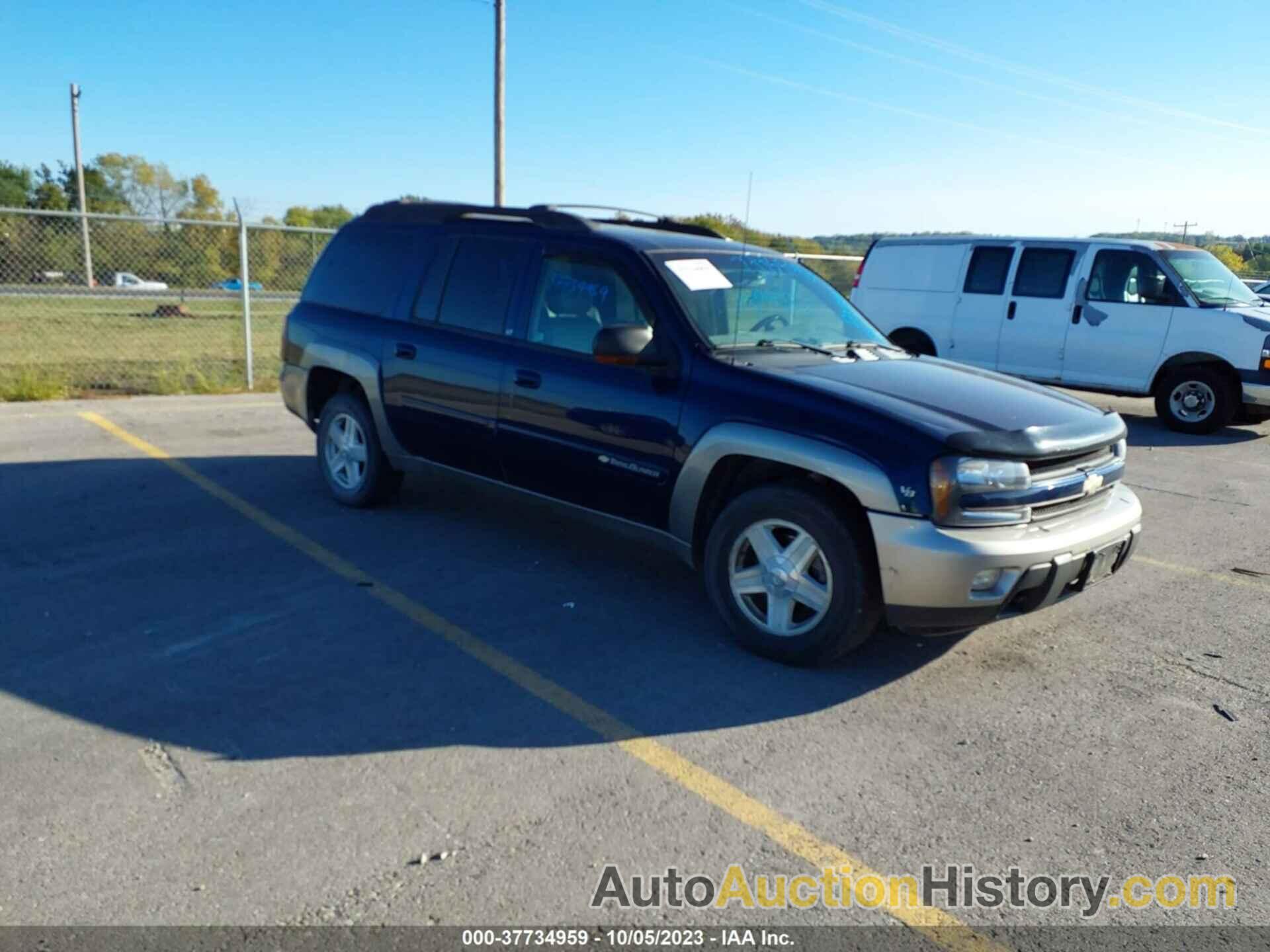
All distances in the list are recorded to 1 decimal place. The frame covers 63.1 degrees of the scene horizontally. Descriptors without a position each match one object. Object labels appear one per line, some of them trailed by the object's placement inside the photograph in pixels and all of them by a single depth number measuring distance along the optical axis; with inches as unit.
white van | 428.8
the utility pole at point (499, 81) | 748.0
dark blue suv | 159.3
